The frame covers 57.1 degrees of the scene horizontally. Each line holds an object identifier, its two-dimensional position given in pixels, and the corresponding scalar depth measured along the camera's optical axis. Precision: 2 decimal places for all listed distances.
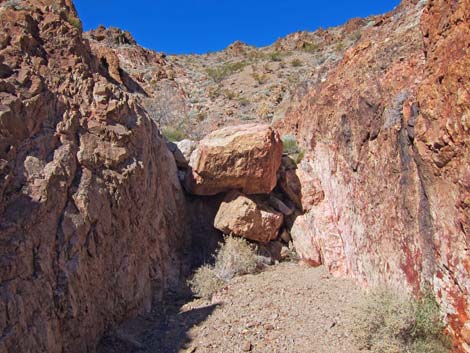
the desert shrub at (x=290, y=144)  9.89
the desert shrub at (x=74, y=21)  8.01
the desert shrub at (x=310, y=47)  23.44
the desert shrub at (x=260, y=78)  19.06
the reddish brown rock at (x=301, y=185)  8.74
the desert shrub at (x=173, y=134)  11.58
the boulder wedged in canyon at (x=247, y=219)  8.56
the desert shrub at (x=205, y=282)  7.35
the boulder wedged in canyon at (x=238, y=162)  8.70
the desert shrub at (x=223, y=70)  20.46
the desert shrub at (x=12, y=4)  6.96
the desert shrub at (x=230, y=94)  17.17
